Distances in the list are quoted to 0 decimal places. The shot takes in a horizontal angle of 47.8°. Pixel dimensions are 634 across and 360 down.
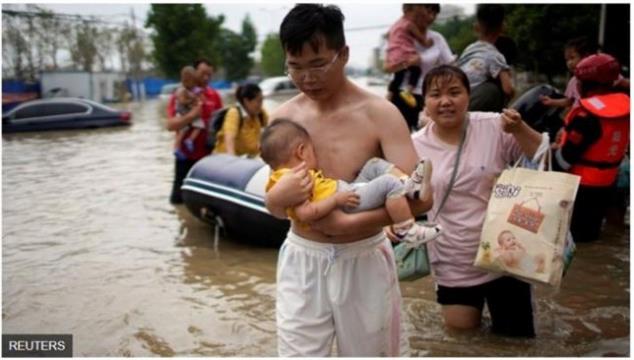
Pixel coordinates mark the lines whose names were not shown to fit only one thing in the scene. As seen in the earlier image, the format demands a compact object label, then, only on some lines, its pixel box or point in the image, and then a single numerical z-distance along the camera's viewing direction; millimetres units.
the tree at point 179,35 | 40859
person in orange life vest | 4812
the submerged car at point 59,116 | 20109
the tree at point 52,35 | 34594
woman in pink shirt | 3471
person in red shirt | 7449
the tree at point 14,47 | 30016
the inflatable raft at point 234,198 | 6137
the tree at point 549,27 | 17406
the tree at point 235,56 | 65562
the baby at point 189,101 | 7477
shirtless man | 2609
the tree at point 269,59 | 63828
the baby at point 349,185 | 2504
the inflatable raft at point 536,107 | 4863
